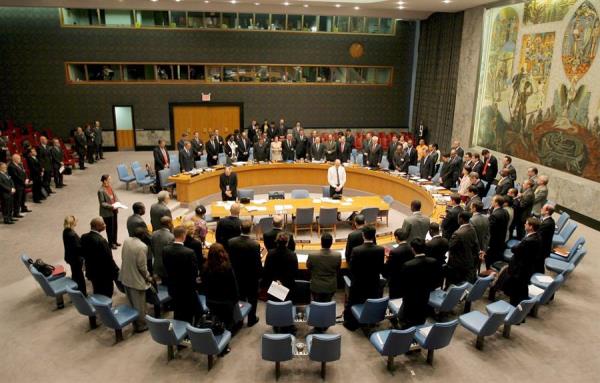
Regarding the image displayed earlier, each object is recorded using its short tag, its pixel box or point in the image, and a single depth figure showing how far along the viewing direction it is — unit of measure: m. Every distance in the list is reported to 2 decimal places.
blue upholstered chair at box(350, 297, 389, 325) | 5.30
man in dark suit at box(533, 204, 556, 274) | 6.53
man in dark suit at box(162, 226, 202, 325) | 5.11
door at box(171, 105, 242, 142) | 17.59
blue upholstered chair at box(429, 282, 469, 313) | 5.63
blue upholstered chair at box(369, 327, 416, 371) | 4.73
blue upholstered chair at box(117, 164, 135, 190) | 12.08
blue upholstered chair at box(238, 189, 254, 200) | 10.02
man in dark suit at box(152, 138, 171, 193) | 11.78
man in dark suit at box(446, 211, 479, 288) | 5.98
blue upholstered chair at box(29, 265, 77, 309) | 6.00
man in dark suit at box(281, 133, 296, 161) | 13.27
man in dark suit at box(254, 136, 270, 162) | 12.98
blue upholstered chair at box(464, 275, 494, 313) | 5.87
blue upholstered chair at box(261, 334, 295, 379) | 4.62
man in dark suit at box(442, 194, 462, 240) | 6.94
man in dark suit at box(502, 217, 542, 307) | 5.79
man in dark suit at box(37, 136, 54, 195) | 11.48
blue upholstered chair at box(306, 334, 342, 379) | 4.64
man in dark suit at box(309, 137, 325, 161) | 13.34
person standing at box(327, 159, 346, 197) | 11.01
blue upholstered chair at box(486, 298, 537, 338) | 5.40
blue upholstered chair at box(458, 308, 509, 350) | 5.20
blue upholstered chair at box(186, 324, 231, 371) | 4.68
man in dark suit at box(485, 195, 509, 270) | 6.89
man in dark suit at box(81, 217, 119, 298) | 5.64
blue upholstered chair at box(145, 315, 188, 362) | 4.86
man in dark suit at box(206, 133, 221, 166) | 12.81
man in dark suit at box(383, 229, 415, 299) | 5.46
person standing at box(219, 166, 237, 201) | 10.21
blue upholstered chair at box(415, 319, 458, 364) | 4.85
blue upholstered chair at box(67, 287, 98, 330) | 5.42
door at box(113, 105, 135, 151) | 17.38
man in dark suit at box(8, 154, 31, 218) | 9.90
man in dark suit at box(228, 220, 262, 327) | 5.49
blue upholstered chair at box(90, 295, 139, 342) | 5.20
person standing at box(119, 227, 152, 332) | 5.41
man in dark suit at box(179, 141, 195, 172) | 11.77
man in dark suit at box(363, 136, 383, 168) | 12.53
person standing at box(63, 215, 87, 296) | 6.02
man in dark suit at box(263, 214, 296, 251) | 5.79
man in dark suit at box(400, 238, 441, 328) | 5.03
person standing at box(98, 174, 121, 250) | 7.84
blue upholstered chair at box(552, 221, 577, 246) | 7.71
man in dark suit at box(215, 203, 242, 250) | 6.33
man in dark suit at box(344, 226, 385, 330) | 5.32
